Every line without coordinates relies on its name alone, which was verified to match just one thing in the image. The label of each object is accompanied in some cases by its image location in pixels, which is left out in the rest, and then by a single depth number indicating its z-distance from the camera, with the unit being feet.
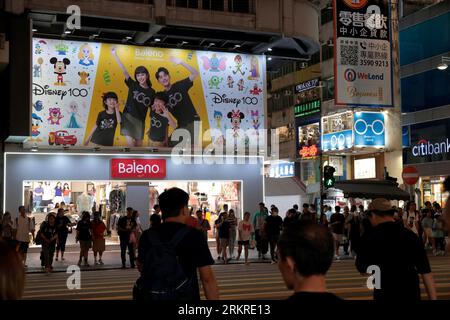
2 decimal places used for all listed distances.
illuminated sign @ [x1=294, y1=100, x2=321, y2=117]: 97.45
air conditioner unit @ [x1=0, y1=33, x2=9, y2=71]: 77.87
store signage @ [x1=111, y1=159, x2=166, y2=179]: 93.61
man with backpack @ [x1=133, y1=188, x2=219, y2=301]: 17.29
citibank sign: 127.44
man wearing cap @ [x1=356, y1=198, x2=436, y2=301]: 19.51
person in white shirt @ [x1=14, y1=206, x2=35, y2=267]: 69.56
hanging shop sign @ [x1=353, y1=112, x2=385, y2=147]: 145.69
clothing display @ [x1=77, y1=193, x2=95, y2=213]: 93.40
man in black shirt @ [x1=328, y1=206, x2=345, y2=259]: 83.97
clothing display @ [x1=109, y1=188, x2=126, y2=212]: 95.25
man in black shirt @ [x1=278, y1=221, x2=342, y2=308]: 10.96
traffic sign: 90.02
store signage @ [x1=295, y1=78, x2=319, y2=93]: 102.62
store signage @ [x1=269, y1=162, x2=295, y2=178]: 176.04
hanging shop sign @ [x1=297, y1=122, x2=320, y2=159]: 162.40
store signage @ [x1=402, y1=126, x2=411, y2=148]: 140.36
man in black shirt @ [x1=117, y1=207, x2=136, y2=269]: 73.55
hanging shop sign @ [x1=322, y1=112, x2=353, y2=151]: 147.29
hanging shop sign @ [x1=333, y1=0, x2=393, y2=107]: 68.74
